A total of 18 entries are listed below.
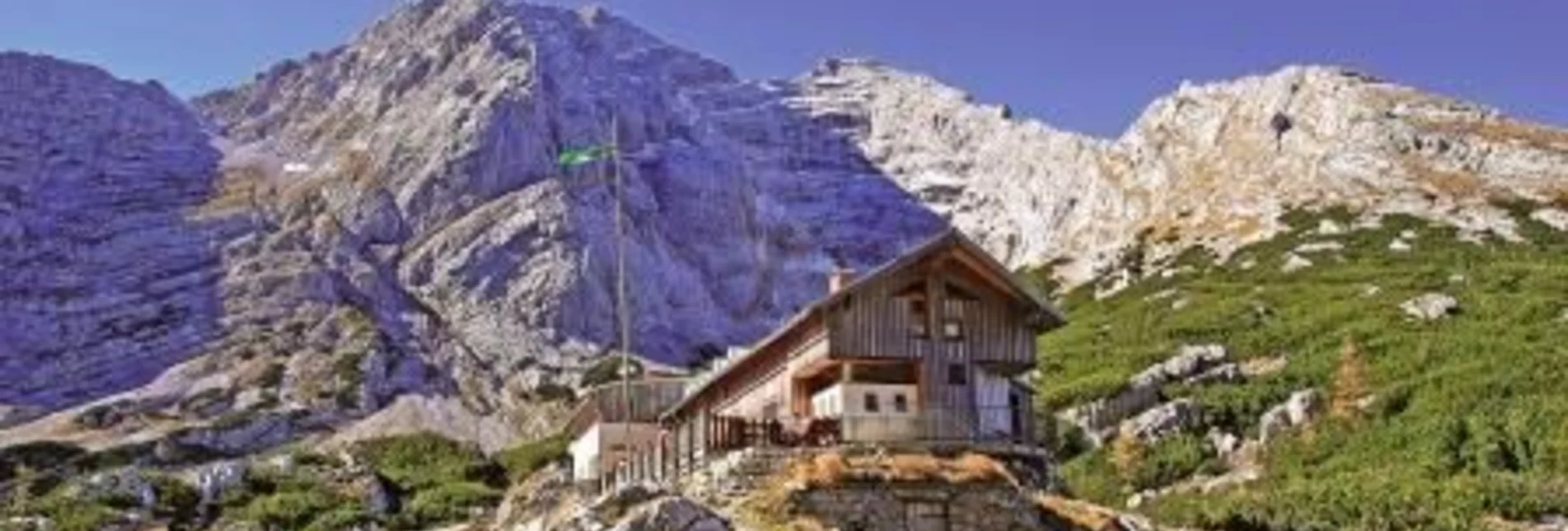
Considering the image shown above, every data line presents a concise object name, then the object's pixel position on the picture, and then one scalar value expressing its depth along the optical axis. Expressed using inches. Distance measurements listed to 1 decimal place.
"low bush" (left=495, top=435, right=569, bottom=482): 4124.0
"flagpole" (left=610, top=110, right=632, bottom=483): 2321.6
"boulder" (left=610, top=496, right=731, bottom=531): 1461.6
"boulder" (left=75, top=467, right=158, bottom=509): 3708.2
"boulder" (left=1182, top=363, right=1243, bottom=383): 3860.7
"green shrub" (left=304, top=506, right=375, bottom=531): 3410.4
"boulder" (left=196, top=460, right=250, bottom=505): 3791.8
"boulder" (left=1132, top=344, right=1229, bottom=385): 3907.5
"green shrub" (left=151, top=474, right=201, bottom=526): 3619.6
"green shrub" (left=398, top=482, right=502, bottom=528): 3567.9
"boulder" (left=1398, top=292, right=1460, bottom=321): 4244.6
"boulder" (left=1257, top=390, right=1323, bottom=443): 3299.7
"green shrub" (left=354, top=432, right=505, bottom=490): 4119.1
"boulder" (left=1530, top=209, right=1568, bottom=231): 5753.0
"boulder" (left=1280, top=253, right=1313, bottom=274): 5693.9
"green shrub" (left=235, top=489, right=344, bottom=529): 3474.4
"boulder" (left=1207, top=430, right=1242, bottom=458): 3282.5
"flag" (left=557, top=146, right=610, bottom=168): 2458.2
